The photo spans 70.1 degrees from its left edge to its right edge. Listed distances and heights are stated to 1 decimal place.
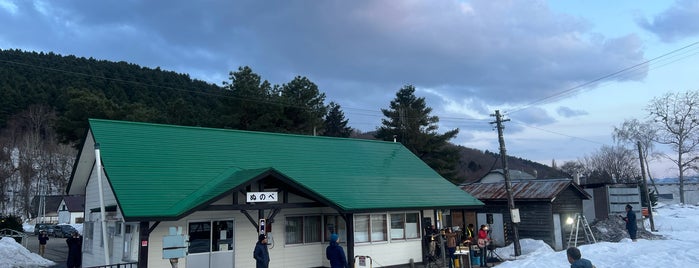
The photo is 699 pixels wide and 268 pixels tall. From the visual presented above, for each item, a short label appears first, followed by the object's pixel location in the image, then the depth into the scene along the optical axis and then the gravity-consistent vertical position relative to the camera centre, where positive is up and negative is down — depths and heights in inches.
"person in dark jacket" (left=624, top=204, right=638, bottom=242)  882.8 -52.4
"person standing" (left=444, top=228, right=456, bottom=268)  695.1 -64.6
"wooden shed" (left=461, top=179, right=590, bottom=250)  990.4 -25.9
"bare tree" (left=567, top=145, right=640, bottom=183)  2970.0 +173.8
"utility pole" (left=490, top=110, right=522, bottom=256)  859.4 +30.2
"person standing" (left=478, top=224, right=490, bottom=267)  746.8 -67.3
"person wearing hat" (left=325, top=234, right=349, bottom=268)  511.5 -55.4
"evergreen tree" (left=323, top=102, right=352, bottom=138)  2679.6 +413.7
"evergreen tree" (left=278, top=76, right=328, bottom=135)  1849.2 +354.6
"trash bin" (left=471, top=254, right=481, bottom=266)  761.0 -94.3
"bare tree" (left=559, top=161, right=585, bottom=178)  3527.3 +226.2
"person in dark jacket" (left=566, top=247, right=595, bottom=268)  287.3 -36.9
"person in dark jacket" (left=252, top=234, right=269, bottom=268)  529.7 -53.5
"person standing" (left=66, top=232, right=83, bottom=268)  711.7 -65.4
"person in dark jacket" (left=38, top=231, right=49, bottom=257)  1082.7 -71.2
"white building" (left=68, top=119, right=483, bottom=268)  586.9 +5.4
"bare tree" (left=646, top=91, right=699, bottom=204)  2247.8 +253.5
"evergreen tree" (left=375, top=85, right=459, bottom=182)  1927.9 +243.7
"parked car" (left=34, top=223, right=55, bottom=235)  1921.6 -82.3
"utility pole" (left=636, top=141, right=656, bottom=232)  1248.8 +15.7
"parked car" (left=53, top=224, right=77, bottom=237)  1844.2 -87.7
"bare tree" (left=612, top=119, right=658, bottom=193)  2445.9 +288.4
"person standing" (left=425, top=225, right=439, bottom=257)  791.1 -67.0
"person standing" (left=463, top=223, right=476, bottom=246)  730.8 -60.1
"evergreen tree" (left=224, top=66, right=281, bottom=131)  1761.8 +338.9
